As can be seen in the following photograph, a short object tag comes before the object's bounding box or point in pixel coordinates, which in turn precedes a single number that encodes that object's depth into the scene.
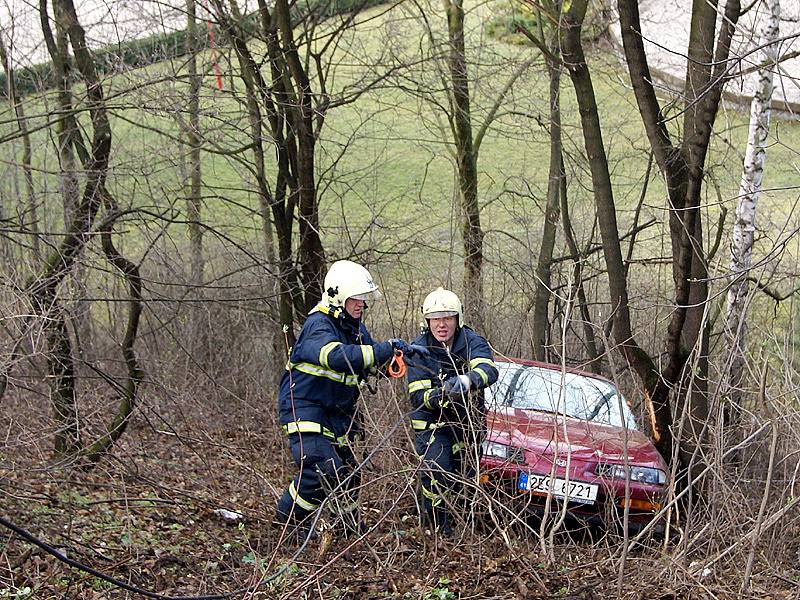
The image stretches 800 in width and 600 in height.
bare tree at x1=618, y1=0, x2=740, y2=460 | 7.30
